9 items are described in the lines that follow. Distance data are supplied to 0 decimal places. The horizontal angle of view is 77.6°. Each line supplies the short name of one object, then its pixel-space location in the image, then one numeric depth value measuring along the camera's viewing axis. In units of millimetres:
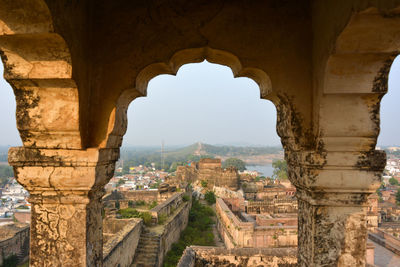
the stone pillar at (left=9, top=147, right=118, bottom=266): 1964
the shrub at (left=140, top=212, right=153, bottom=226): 14256
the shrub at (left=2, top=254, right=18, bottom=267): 12756
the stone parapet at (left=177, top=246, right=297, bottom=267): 5445
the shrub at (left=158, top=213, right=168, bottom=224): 14873
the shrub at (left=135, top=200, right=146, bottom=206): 23742
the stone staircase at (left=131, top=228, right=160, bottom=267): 11542
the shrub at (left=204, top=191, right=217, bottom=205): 27598
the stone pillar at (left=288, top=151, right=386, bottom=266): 1937
